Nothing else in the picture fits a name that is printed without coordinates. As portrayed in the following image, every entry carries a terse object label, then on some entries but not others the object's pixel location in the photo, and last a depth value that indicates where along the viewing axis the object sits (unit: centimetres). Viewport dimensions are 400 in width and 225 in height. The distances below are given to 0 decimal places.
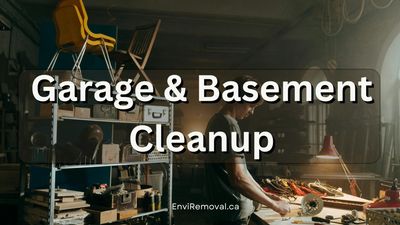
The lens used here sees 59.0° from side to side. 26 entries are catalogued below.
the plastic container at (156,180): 396
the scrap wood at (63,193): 265
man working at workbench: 191
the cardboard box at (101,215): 277
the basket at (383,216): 150
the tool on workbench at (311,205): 212
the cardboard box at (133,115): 318
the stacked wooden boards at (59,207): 260
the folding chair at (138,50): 329
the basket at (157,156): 346
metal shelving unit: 252
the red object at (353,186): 301
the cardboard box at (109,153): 290
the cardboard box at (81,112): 279
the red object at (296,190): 282
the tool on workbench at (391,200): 185
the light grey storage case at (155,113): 342
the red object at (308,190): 283
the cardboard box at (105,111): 295
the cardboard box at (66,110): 265
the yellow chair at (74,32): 266
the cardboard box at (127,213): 295
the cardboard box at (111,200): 291
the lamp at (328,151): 263
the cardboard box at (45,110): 263
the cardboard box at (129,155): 312
